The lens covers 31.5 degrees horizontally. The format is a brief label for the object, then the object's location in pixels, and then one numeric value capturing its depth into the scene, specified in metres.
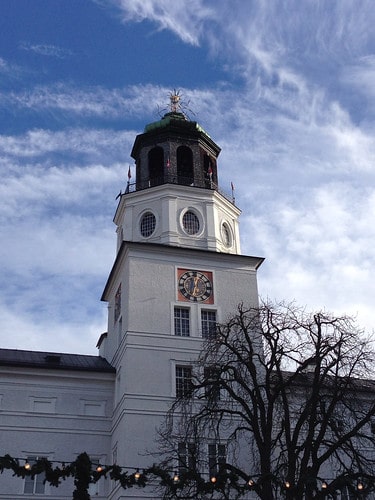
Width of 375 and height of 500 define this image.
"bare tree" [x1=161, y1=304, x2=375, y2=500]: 19.42
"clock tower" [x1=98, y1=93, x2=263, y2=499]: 29.53
